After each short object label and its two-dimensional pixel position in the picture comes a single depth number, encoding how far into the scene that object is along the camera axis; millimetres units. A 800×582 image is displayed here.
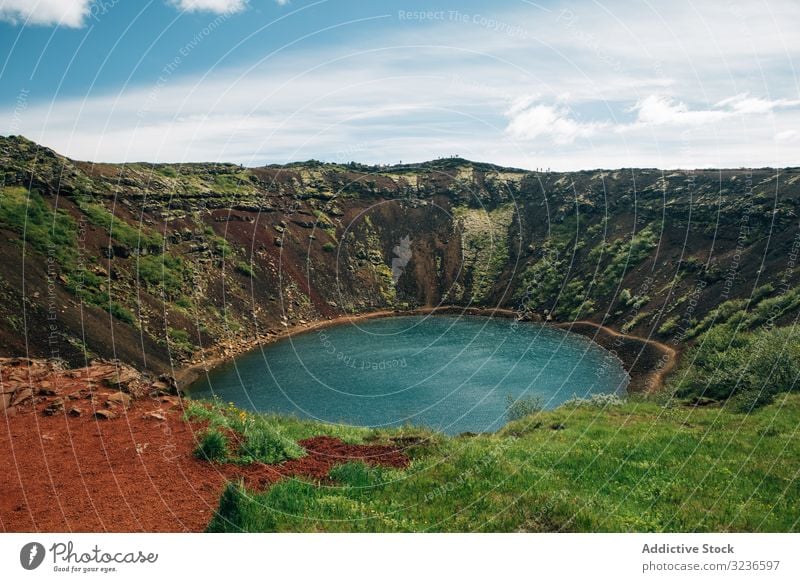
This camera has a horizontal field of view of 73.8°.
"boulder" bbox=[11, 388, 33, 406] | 17122
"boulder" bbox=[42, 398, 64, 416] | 16641
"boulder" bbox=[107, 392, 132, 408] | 17547
